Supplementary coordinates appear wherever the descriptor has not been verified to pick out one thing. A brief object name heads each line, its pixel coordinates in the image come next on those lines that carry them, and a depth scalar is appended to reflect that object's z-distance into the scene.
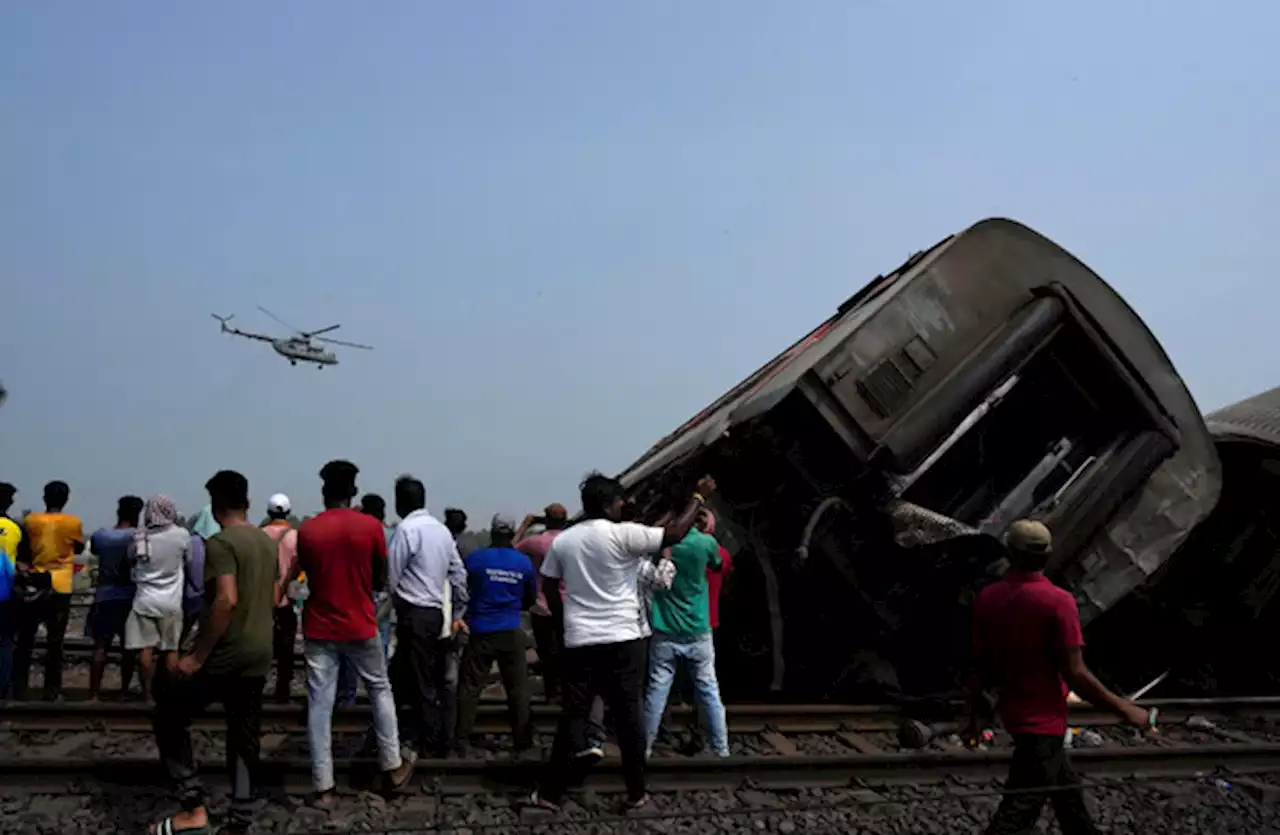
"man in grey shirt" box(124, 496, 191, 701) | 5.97
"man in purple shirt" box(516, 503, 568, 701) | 6.47
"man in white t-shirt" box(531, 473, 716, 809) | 4.58
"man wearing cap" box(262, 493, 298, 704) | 6.73
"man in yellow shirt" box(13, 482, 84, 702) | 7.16
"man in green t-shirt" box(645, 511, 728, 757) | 5.34
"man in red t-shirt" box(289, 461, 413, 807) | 4.57
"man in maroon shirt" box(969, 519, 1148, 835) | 3.60
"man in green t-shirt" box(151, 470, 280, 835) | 4.13
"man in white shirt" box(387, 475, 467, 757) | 5.27
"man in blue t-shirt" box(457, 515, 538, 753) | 5.50
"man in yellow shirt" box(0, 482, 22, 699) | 6.76
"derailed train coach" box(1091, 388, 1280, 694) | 8.05
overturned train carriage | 6.29
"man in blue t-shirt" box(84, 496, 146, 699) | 6.74
